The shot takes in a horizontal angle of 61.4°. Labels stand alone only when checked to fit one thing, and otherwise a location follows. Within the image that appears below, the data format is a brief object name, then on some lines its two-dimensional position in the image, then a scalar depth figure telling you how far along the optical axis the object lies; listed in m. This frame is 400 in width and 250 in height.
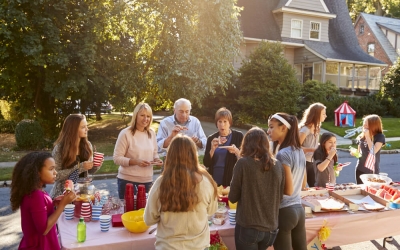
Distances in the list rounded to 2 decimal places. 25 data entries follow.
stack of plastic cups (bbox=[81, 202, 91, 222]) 3.45
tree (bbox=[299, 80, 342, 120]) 21.47
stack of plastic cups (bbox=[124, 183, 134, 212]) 3.52
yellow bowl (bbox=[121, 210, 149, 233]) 3.16
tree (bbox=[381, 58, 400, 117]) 24.08
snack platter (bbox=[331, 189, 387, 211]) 4.21
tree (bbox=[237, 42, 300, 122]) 19.59
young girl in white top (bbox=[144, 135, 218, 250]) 2.53
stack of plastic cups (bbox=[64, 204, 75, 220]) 3.49
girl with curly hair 2.70
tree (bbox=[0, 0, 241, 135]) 13.23
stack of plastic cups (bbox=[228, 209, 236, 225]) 3.57
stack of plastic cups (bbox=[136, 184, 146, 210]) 3.56
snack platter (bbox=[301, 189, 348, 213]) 4.01
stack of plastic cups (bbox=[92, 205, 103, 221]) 3.47
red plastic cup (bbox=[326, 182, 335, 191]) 4.66
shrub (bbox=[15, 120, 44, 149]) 13.03
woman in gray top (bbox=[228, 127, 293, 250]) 3.01
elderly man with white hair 4.84
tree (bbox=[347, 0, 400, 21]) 48.22
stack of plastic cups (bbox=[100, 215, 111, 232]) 3.21
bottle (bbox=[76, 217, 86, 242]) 2.99
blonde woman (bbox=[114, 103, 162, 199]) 4.25
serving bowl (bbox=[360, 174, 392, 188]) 4.88
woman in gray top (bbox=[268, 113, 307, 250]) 3.30
